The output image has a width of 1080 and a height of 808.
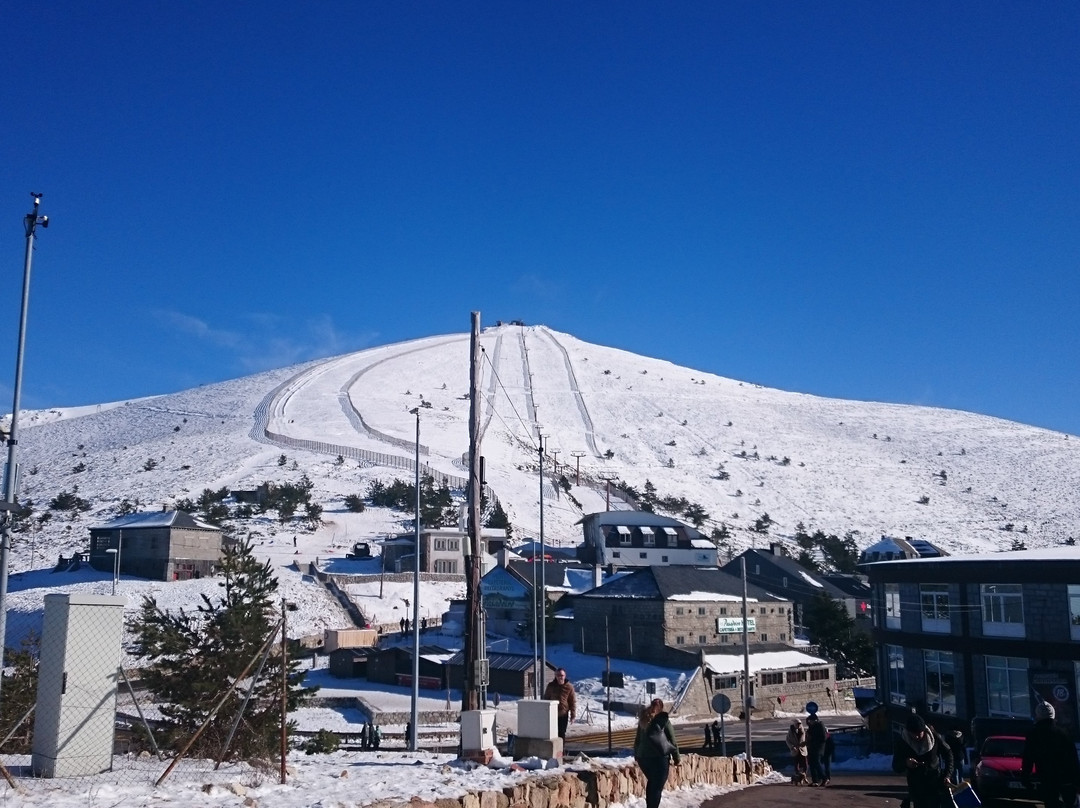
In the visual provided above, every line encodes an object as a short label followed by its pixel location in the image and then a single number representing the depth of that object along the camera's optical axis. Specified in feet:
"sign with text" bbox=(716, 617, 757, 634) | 180.55
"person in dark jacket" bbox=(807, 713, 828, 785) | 66.39
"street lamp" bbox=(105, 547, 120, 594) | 190.76
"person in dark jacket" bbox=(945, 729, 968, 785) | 60.54
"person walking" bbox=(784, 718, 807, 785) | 66.64
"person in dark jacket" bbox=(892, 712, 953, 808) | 31.50
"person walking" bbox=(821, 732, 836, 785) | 69.39
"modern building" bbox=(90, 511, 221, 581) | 205.77
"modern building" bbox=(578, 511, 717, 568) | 253.44
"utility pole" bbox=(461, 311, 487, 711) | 51.44
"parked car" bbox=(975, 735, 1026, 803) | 50.97
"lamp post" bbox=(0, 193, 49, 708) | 37.22
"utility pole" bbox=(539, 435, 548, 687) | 115.14
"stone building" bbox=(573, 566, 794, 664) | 171.53
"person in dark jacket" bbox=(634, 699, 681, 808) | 37.22
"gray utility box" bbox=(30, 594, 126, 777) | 34.50
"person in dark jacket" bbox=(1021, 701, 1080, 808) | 31.37
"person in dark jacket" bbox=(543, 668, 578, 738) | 47.83
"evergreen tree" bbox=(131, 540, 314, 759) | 47.78
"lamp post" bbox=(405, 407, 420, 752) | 90.43
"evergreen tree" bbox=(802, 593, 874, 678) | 198.08
